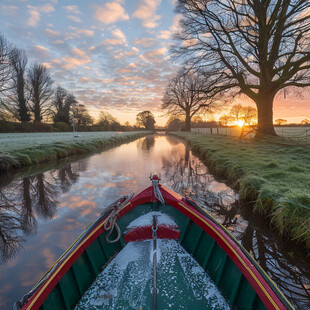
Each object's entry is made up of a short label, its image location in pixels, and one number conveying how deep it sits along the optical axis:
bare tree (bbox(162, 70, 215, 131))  41.09
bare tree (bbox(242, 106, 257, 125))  48.14
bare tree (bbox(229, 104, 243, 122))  51.71
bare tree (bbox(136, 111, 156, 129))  91.00
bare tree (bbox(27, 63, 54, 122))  40.16
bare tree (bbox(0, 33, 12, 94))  14.65
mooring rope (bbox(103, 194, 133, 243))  2.77
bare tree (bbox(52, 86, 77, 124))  46.09
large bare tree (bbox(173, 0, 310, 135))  10.86
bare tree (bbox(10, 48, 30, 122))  35.52
